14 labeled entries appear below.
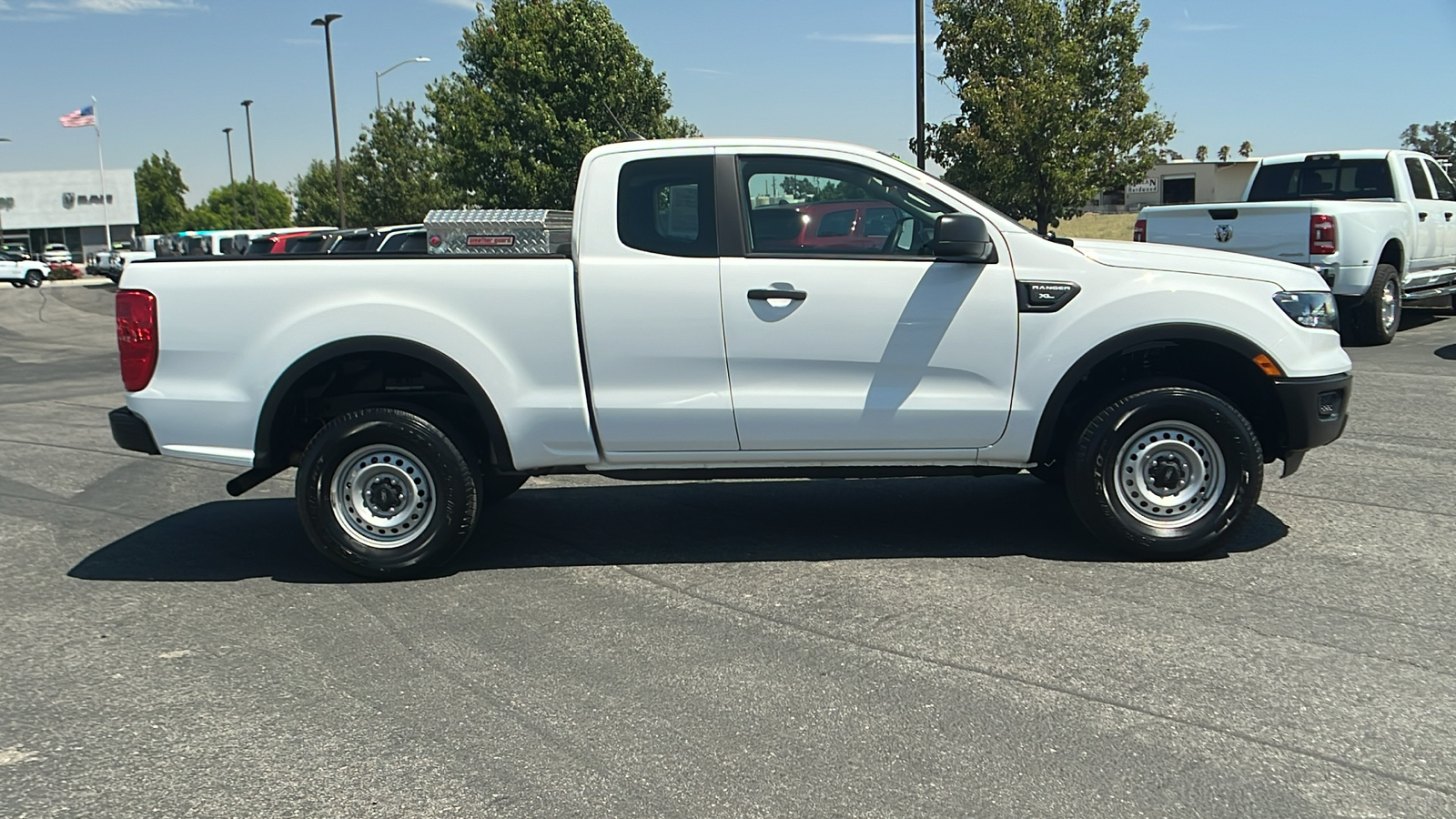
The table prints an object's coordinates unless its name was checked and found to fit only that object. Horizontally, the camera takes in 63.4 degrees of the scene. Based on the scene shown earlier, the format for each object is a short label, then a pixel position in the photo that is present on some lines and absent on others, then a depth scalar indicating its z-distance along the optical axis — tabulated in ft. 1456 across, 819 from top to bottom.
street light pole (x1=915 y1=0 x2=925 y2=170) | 67.15
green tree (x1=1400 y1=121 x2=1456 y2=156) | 320.91
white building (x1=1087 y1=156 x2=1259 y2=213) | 190.80
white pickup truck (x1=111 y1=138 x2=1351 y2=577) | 17.40
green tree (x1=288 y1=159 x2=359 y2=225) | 179.83
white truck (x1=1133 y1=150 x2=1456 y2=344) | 39.83
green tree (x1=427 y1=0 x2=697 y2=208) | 91.30
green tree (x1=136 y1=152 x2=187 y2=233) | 294.46
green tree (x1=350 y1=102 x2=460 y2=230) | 140.15
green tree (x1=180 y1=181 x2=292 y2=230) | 309.42
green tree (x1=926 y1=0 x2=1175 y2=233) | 73.51
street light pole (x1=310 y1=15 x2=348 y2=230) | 124.36
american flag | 191.44
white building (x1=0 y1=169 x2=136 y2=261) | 261.03
